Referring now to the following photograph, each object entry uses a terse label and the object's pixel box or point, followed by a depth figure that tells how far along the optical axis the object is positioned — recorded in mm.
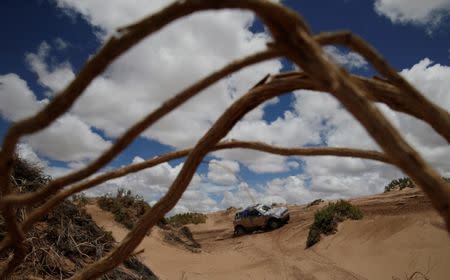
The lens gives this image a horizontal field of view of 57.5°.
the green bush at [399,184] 25919
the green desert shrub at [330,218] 13227
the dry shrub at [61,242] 3938
